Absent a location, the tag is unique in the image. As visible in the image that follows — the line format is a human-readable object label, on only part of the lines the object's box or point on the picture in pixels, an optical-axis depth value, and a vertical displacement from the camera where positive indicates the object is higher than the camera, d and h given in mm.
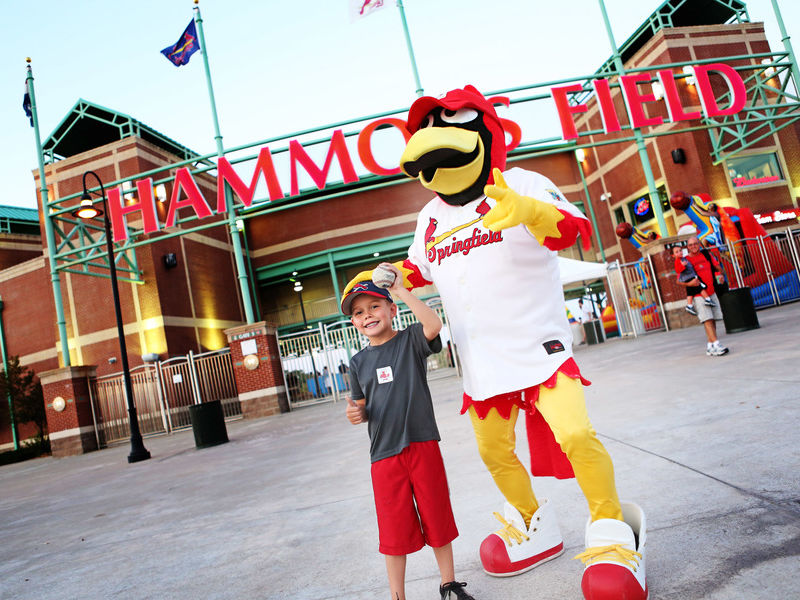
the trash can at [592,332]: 16906 -691
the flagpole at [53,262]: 14102 +4292
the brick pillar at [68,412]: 13742 +221
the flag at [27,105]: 15867 +9696
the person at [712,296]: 6406 -126
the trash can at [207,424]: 8648 -514
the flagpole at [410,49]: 14254 +8033
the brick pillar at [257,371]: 13672 +258
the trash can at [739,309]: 8305 -441
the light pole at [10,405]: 20288 +1062
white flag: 14211 +9309
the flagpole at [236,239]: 13320 +3707
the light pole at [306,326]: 14877 +2092
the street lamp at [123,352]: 9016 +1076
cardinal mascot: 1877 +49
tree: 19250 +1286
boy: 1896 -289
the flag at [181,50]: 14609 +9455
